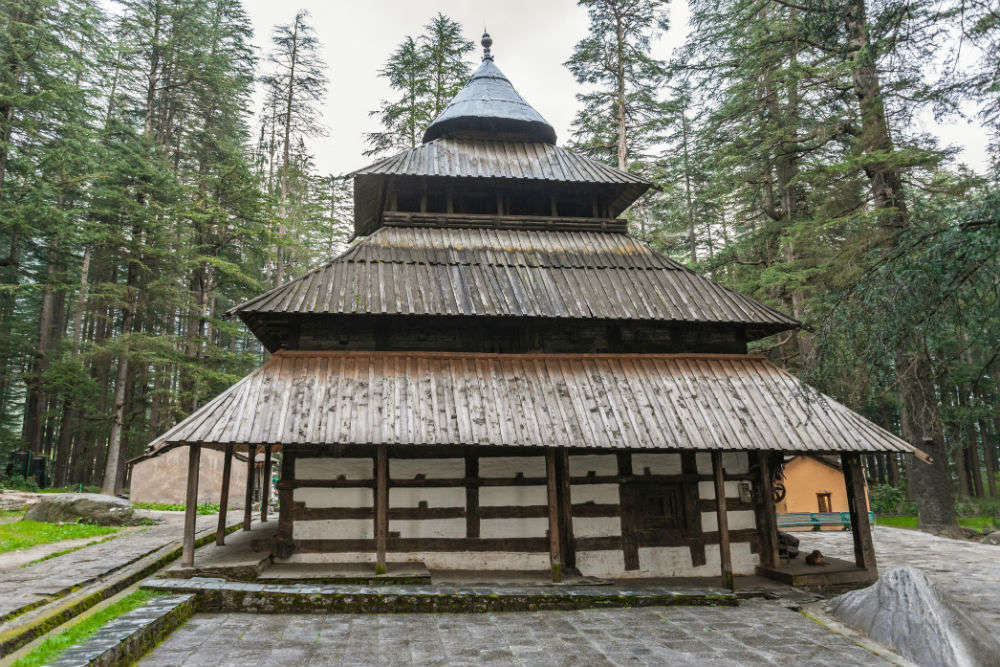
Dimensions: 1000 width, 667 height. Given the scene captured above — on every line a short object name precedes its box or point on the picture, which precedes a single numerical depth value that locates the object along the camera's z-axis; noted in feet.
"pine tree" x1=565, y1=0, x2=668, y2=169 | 75.46
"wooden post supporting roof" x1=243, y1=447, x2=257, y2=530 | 46.86
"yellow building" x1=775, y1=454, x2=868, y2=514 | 66.18
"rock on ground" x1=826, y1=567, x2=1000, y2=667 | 20.71
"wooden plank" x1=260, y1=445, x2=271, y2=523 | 51.96
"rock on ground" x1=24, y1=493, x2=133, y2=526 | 50.47
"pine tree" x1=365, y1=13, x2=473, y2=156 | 88.02
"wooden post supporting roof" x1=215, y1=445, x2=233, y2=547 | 37.55
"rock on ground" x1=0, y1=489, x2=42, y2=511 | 59.11
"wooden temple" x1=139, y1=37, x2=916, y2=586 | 31.73
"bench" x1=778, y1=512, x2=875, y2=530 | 51.24
